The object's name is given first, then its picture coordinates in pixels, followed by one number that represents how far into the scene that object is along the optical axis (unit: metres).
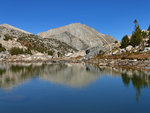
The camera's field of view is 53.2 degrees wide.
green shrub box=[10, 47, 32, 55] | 168.62
